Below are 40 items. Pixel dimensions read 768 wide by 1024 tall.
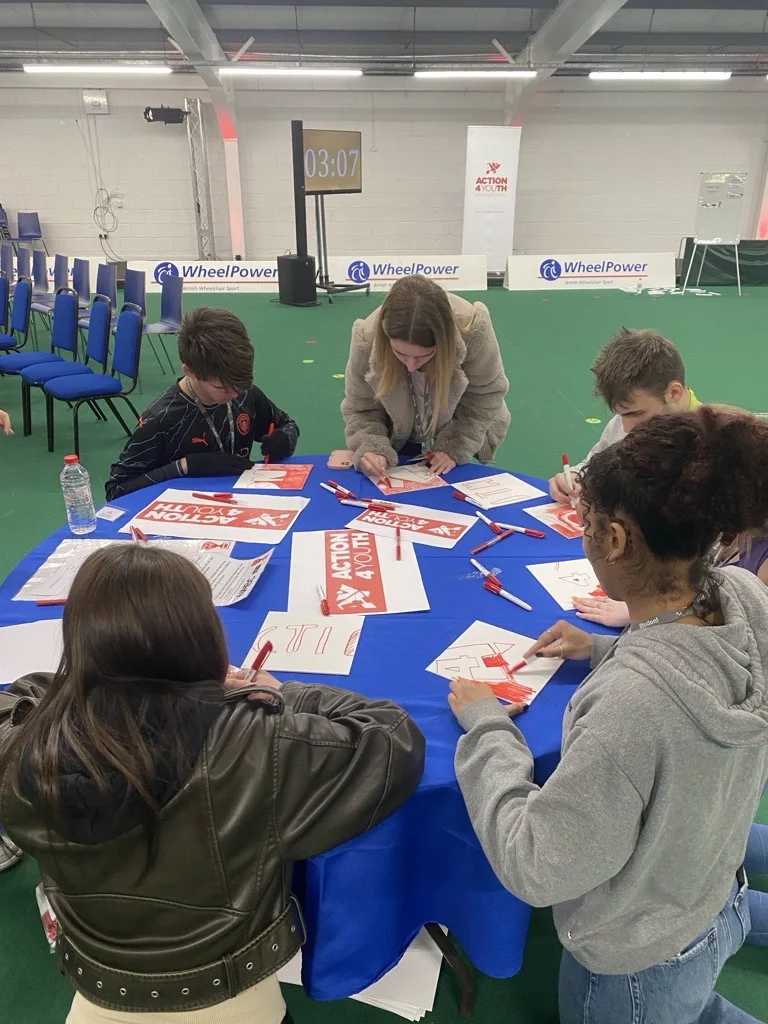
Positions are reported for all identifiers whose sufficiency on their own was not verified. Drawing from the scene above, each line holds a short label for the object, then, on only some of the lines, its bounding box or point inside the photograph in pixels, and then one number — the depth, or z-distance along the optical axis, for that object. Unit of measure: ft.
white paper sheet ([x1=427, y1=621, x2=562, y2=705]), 3.86
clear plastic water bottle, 5.58
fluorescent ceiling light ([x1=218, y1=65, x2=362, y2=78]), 27.32
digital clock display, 25.99
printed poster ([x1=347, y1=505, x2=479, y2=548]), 5.61
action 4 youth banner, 30.35
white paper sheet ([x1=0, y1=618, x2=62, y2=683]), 4.01
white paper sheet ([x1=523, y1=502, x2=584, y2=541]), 5.73
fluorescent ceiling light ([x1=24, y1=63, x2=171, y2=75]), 27.40
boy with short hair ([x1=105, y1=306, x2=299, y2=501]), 6.40
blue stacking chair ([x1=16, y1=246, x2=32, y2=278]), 24.88
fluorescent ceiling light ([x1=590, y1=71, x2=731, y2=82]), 28.66
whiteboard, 29.91
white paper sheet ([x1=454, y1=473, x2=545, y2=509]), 6.40
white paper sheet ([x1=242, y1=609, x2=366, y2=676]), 4.03
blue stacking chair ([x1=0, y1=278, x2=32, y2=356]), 17.18
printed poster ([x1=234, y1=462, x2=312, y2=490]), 6.70
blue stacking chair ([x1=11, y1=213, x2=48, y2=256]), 32.27
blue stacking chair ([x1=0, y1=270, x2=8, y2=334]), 18.06
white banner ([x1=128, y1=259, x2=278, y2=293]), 30.14
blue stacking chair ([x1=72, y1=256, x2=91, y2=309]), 20.36
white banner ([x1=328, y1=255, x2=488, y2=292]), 30.71
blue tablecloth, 3.28
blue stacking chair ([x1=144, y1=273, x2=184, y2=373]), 17.13
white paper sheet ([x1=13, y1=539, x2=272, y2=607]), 4.79
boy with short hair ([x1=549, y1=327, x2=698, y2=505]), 5.24
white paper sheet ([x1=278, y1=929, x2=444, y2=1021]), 4.25
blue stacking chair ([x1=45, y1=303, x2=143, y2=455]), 12.96
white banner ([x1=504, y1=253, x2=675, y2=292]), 30.81
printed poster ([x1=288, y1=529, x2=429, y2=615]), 4.65
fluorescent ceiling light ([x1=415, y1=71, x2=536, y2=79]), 28.81
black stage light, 30.76
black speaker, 26.55
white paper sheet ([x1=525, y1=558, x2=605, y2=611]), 4.78
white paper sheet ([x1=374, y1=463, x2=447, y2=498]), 6.66
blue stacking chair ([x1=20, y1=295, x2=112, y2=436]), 14.19
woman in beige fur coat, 6.50
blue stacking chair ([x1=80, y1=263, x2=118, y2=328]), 17.85
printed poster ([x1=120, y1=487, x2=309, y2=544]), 5.71
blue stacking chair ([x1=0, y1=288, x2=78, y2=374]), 15.38
